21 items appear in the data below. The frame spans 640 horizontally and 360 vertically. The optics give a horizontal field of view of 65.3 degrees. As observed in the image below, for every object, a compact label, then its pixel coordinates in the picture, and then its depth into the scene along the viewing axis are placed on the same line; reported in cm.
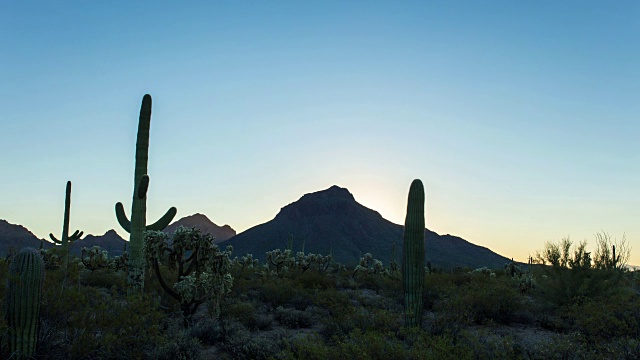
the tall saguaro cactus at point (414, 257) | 1141
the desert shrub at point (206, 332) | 992
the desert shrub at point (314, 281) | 1937
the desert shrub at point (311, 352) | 714
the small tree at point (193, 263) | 1027
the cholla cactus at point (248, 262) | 2795
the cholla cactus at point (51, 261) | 1879
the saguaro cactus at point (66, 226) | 1980
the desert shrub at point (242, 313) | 1205
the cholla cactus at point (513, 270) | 2583
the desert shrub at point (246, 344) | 875
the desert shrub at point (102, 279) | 1709
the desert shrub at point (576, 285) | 1448
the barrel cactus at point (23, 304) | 693
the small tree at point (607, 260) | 1548
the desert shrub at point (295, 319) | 1265
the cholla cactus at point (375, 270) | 2628
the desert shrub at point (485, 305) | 1333
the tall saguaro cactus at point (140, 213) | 1195
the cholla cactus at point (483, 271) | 2560
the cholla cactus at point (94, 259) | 2149
